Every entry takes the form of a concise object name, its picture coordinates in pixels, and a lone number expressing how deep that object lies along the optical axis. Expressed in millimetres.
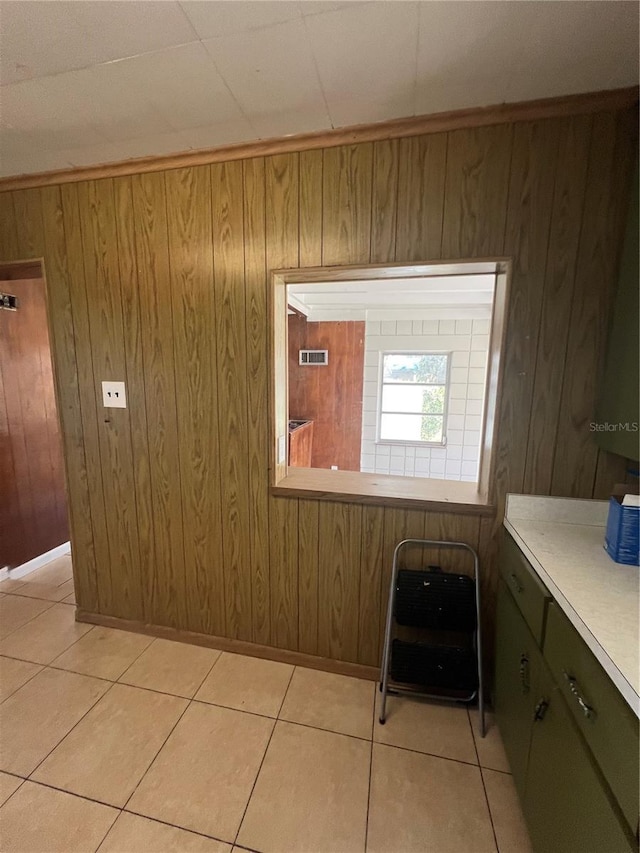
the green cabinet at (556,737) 656
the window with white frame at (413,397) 4578
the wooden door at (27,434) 2395
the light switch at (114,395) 1808
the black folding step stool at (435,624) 1432
